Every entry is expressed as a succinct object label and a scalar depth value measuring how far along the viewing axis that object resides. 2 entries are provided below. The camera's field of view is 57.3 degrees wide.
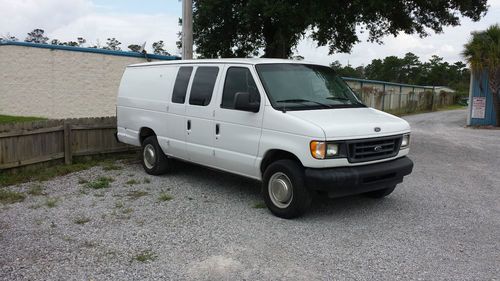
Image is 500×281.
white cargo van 5.59
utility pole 11.07
